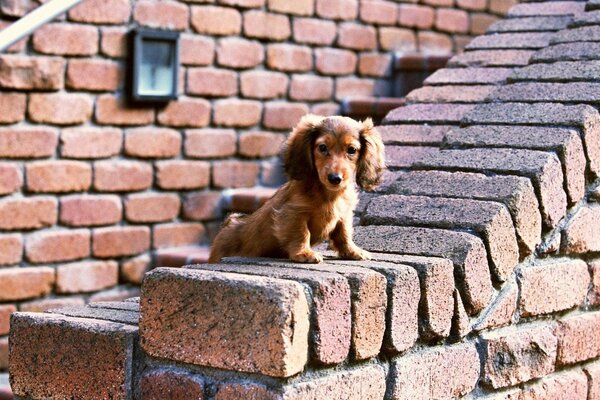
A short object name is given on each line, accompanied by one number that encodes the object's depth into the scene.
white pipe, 2.99
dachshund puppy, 2.25
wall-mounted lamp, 3.91
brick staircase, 1.98
